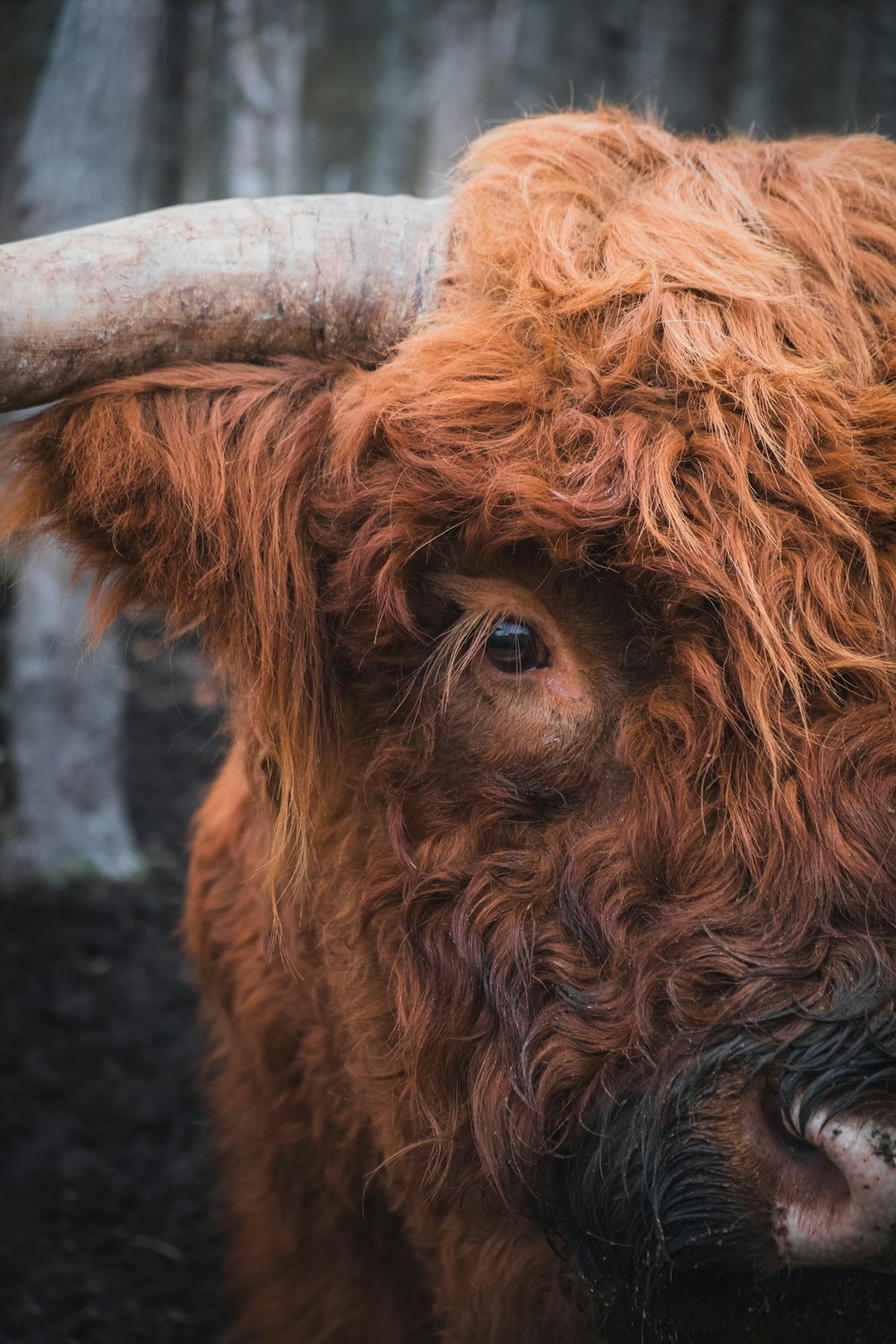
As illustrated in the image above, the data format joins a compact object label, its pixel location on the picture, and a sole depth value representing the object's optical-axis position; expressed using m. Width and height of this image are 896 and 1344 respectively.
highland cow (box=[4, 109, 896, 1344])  2.82
